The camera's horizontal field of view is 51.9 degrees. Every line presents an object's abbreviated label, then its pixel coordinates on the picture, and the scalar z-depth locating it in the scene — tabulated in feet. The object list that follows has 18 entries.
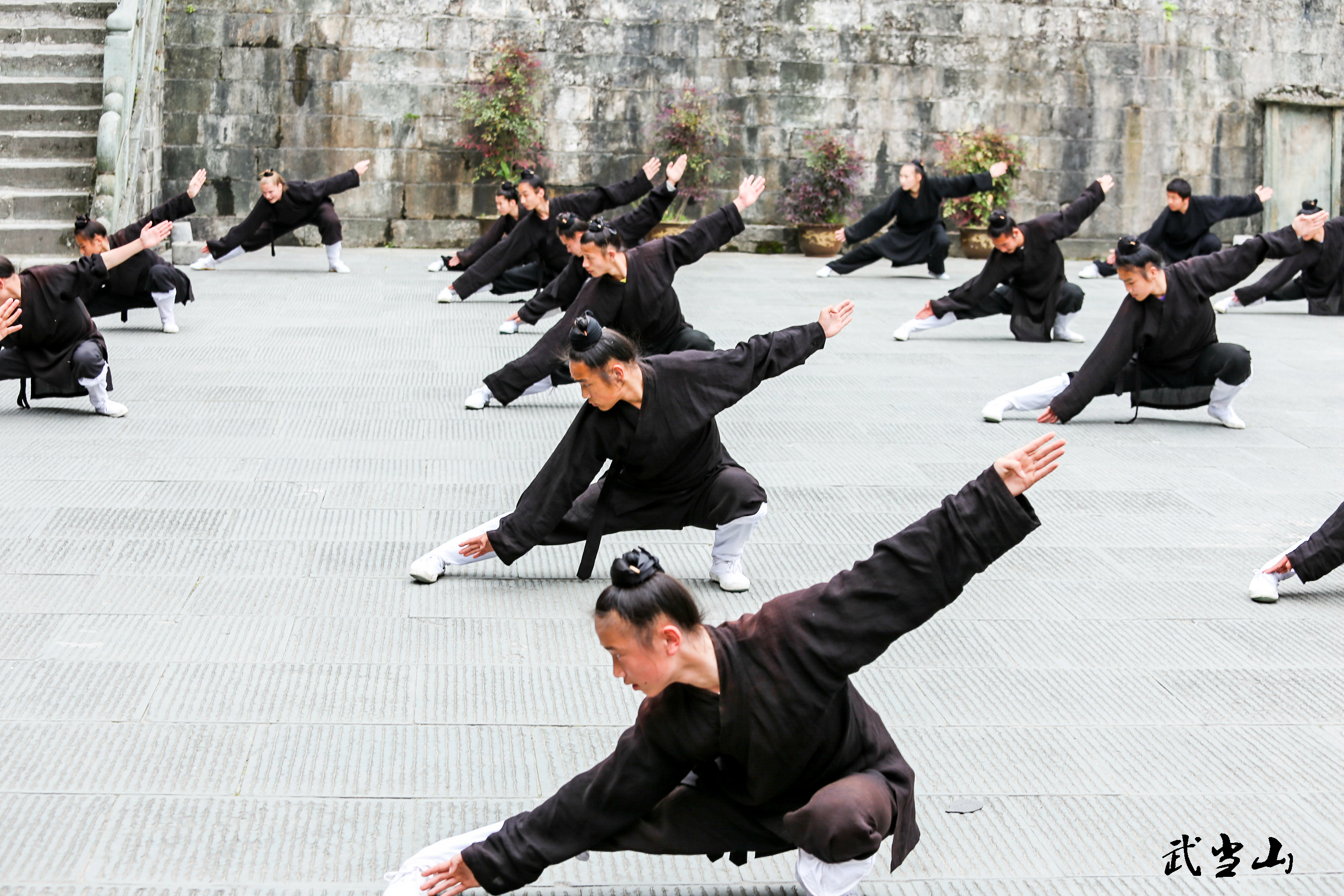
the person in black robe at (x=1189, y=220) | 40.55
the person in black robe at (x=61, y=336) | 22.81
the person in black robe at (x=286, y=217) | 39.11
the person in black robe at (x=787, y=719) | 8.66
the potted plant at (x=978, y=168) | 46.73
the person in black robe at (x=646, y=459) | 14.35
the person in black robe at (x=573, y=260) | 27.25
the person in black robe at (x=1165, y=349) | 23.24
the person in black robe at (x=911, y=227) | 41.29
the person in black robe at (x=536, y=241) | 33.30
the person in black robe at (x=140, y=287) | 29.76
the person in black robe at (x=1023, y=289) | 31.24
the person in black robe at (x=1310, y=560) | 15.46
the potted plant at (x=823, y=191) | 46.50
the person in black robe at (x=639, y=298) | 22.59
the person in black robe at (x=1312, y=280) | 36.27
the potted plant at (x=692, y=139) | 46.14
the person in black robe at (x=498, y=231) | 35.22
